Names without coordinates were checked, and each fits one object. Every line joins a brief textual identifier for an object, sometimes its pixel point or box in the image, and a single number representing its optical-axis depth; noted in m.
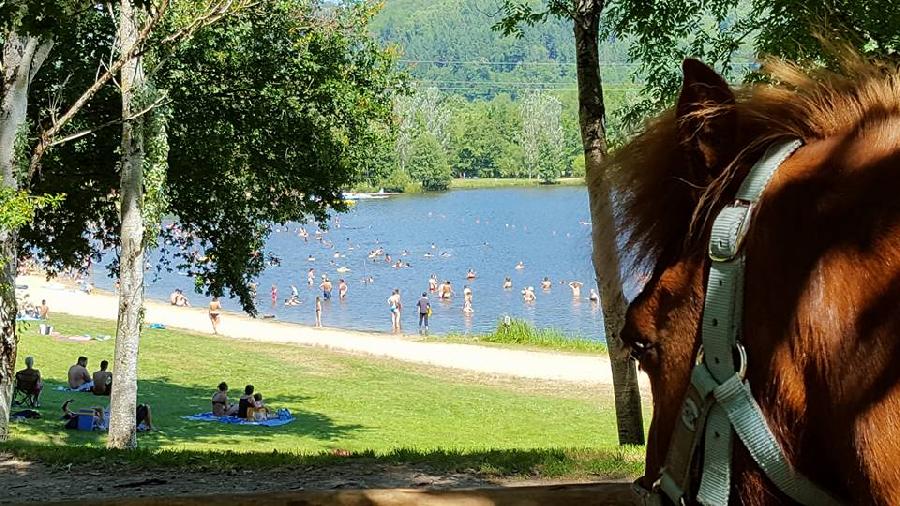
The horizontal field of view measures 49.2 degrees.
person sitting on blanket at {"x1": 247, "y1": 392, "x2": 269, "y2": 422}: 18.06
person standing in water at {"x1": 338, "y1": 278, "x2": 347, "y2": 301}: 51.73
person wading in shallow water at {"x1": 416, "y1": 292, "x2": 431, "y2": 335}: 39.16
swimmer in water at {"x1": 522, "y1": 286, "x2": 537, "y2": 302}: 49.75
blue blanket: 17.94
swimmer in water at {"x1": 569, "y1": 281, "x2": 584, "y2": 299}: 50.91
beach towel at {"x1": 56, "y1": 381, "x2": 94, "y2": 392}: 20.66
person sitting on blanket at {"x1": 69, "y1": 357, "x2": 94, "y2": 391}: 20.75
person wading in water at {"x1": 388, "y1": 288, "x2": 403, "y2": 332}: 40.56
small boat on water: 134.89
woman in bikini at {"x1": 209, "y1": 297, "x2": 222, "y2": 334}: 36.38
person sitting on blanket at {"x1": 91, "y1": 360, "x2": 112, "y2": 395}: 20.17
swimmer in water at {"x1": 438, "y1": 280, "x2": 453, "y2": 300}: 51.31
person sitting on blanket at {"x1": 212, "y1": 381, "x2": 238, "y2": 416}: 18.33
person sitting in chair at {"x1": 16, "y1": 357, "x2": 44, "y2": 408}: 17.81
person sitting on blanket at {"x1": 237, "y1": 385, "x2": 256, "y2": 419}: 18.17
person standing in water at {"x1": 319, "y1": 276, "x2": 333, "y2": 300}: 50.03
